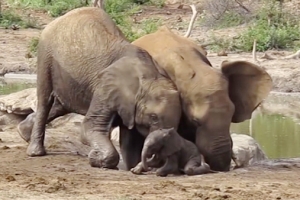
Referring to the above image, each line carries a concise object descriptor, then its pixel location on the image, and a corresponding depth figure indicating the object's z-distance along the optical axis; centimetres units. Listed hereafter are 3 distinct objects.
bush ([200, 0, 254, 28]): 4647
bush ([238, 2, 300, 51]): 4103
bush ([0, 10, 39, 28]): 4834
